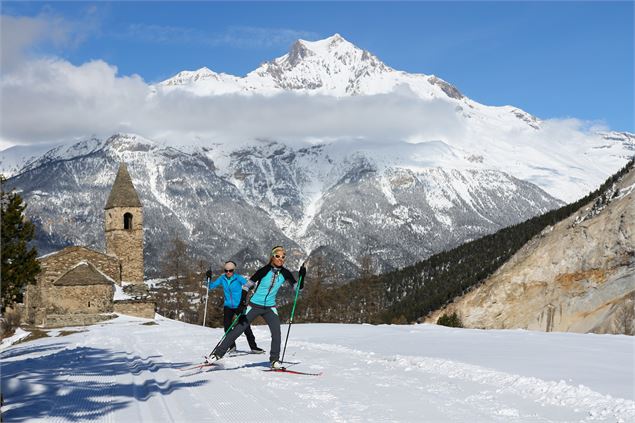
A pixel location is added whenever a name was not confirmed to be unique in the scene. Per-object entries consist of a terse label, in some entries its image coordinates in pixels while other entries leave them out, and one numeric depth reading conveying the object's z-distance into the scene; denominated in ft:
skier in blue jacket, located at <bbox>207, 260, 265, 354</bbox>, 57.41
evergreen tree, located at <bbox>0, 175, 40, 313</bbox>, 100.22
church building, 171.72
